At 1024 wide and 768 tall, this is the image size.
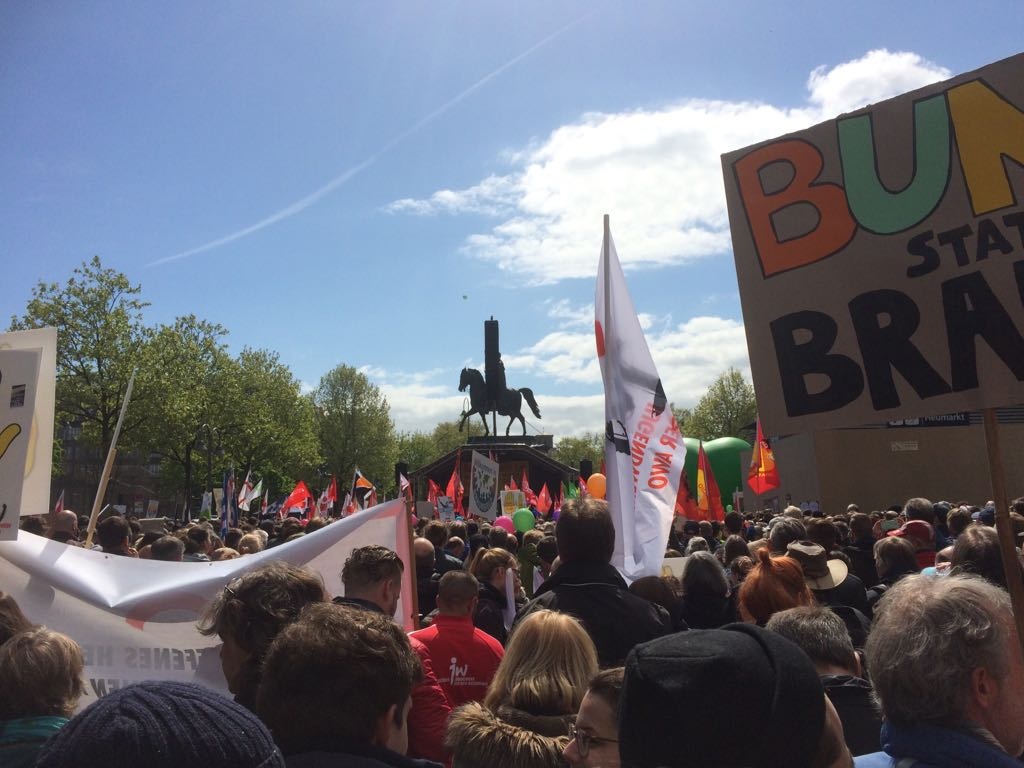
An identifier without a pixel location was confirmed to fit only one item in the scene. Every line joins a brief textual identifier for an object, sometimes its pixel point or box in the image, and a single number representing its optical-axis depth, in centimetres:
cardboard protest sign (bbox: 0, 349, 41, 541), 488
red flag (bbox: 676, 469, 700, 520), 1316
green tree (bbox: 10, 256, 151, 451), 3362
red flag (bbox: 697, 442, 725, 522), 1358
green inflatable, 3622
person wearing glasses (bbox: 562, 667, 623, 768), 220
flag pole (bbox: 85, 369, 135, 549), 619
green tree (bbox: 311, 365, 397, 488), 7412
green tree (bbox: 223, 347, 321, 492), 4644
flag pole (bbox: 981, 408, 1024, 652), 303
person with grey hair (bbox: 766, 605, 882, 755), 299
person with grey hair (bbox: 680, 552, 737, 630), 535
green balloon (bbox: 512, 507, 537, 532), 1645
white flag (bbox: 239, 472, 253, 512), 2539
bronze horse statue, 4922
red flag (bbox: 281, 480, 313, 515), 2517
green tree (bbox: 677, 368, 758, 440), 7425
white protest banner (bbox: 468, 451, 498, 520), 1864
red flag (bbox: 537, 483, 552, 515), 2521
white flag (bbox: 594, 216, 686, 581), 596
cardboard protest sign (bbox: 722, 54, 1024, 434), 368
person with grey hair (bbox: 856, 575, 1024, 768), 192
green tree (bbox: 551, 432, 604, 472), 11244
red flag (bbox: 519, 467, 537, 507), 2523
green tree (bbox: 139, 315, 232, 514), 3675
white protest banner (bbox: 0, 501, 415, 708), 432
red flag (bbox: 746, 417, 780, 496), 1681
